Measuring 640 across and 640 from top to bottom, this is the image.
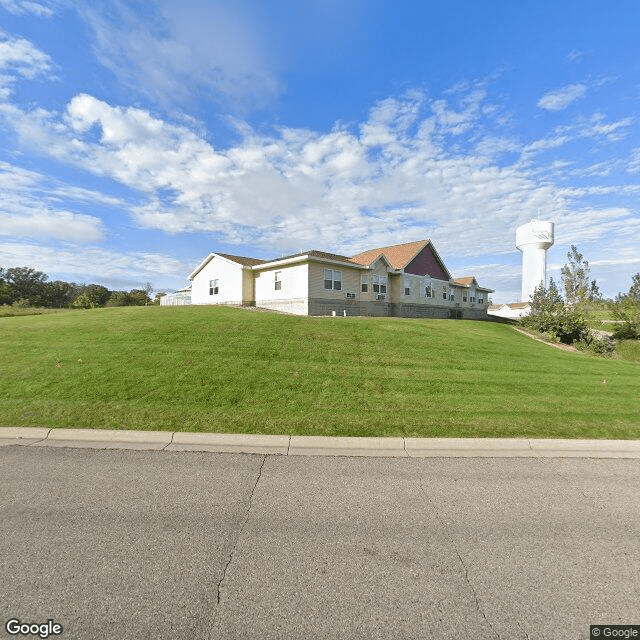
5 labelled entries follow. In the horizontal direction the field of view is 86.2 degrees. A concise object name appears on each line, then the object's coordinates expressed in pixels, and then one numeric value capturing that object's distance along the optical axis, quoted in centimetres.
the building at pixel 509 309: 7538
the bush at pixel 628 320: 2952
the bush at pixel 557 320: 2569
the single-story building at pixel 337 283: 2483
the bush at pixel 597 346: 2366
